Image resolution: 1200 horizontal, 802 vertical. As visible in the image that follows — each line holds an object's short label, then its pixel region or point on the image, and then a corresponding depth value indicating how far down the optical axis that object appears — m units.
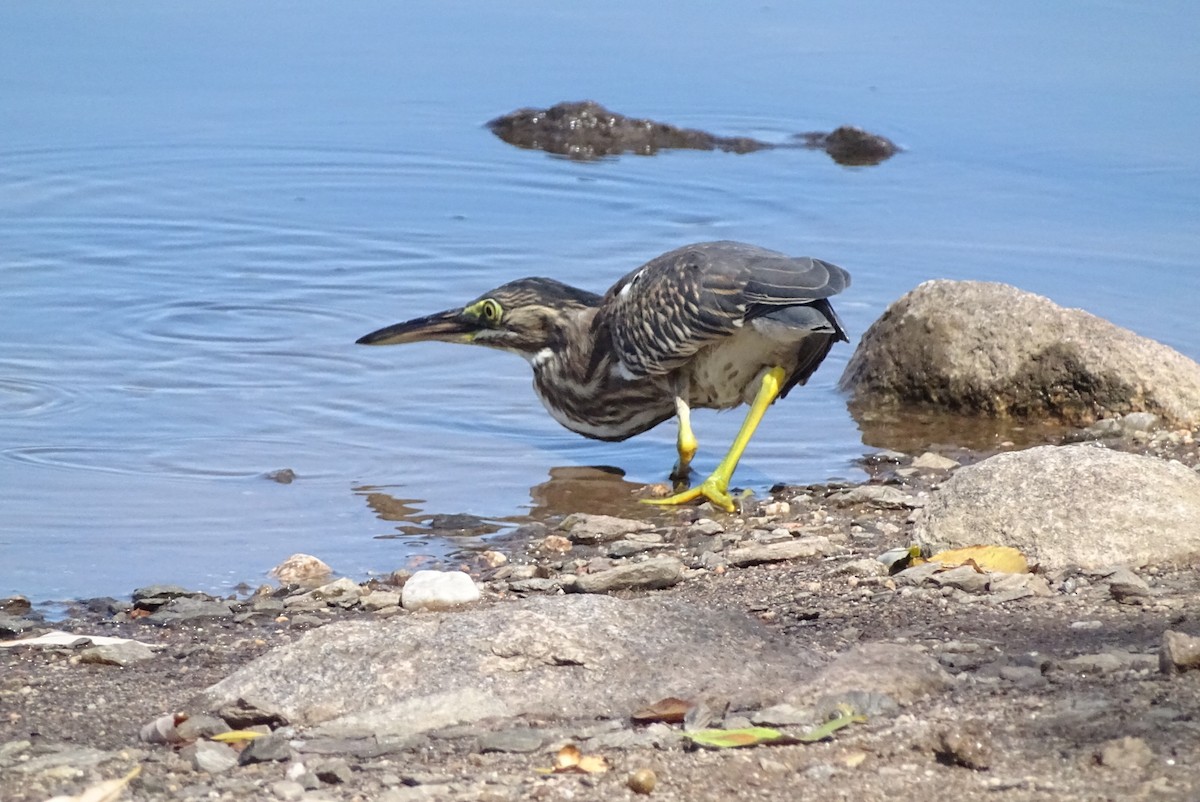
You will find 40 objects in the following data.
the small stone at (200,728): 7.76
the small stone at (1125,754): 6.63
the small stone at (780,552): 11.56
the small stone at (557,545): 12.70
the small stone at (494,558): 12.37
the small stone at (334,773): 6.96
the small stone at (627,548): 12.37
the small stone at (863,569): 10.62
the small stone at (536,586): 11.16
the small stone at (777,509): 13.47
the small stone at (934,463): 14.70
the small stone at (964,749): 6.74
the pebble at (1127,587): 9.34
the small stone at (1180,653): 7.47
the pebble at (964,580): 9.78
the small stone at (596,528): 12.91
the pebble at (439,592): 10.77
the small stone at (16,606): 11.16
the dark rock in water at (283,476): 14.24
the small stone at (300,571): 11.84
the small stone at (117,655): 9.70
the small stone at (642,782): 6.68
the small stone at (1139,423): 15.38
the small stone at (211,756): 7.23
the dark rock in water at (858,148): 27.39
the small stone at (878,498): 13.11
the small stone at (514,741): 7.34
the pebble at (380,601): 11.03
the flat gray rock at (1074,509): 10.14
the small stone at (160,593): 11.16
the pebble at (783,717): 7.36
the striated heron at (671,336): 13.98
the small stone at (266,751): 7.34
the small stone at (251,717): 7.87
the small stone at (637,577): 11.12
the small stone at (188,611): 10.84
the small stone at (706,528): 13.03
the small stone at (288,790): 6.76
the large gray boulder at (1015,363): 15.87
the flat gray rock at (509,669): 7.83
